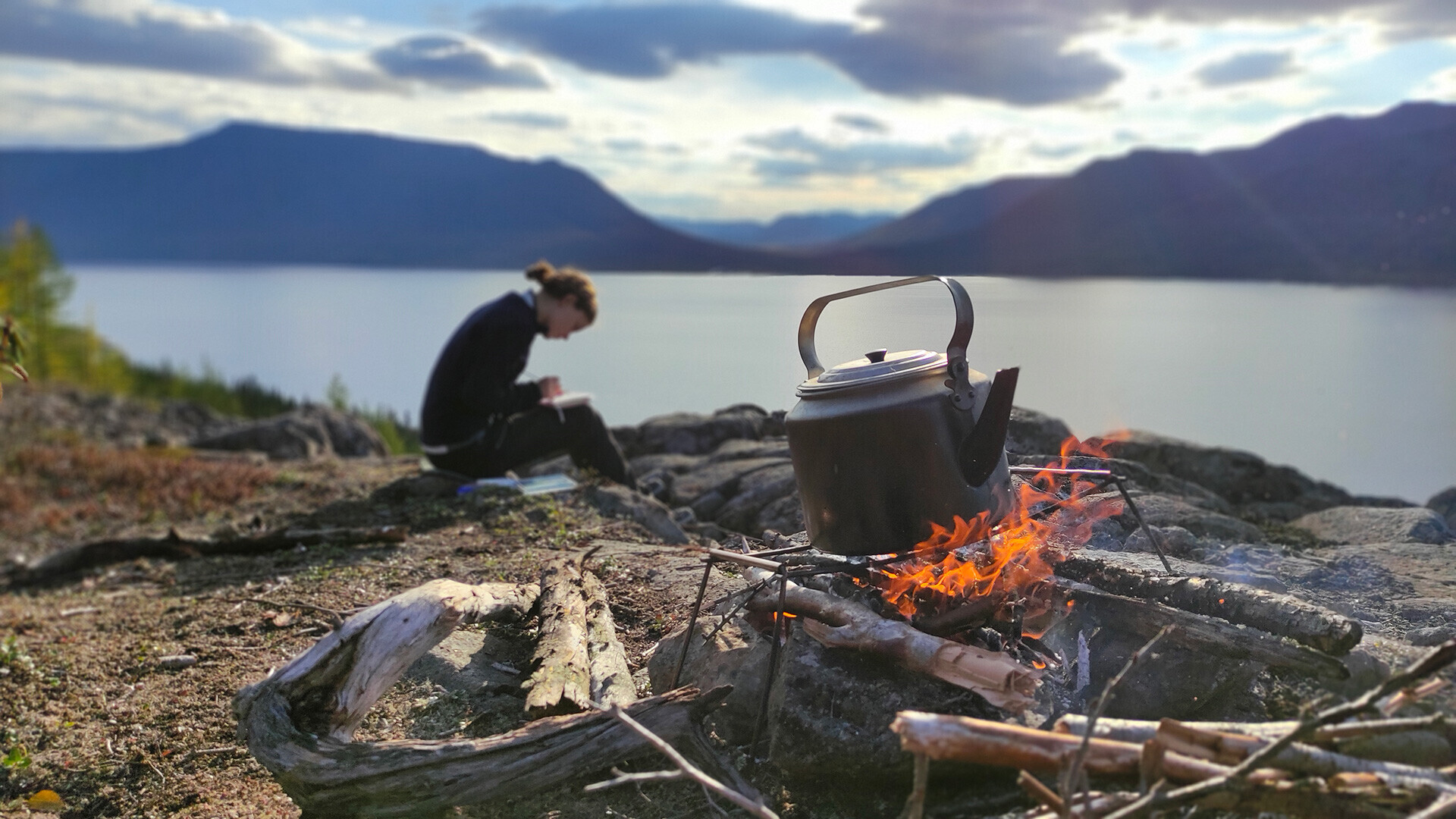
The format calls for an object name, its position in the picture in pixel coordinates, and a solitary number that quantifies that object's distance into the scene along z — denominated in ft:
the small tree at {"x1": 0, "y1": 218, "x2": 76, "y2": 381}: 58.54
